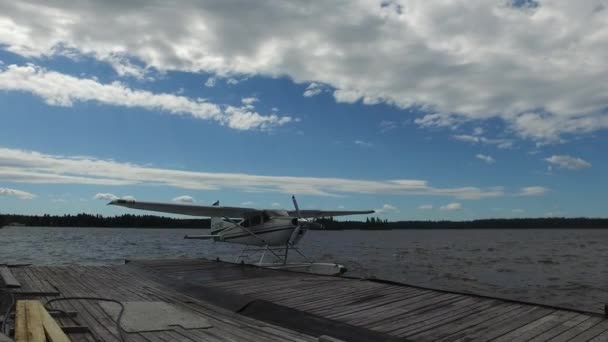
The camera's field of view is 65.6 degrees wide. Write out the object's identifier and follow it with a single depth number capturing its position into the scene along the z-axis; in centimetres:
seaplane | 1446
